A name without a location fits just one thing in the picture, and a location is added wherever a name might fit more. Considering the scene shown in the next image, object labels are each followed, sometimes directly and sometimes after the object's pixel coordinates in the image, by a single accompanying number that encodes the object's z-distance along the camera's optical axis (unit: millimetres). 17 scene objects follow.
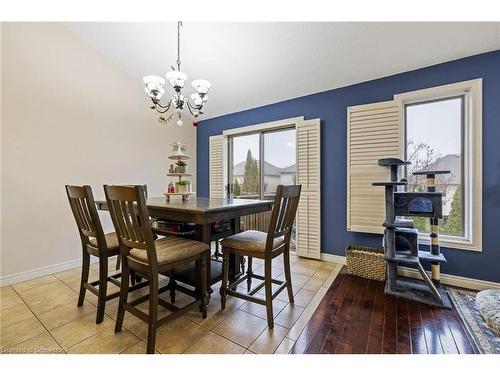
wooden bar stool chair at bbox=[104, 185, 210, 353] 1363
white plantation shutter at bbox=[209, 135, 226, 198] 4141
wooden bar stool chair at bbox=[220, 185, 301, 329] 1647
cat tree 2068
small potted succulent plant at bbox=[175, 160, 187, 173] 2378
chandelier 1996
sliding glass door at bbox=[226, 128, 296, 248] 3576
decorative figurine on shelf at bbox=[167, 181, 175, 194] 2402
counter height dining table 1562
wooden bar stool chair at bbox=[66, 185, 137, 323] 1699
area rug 1462
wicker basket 2477
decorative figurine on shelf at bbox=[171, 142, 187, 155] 2305
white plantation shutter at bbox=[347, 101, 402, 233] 2617
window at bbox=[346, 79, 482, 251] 2240
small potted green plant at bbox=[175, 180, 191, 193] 2369
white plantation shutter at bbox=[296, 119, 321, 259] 3102
